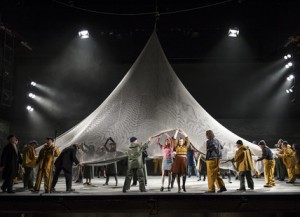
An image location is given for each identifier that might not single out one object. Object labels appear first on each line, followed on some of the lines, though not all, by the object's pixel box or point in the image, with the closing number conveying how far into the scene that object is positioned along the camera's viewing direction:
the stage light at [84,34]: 16.66
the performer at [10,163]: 8.05
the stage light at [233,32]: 15.97
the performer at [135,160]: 7.94
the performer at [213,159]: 7.86
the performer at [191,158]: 11.81
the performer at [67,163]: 8.20
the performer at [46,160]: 8.21
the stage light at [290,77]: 16.52
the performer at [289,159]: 11.22
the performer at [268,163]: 9.29
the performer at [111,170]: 10.14
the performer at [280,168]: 12.38
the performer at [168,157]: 8.70
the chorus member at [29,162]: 8.98
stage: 7.12
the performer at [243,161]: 8.36
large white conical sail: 8.19
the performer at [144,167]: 9.63
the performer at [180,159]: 7.96
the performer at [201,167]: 11.83
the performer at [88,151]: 7.92
